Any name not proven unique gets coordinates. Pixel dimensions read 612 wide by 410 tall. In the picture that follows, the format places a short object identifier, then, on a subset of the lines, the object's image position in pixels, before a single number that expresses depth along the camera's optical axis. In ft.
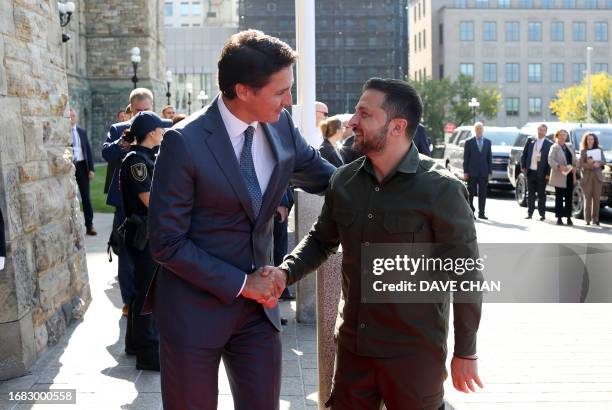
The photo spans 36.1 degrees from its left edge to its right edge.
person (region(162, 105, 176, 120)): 40.93
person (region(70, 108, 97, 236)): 48.26
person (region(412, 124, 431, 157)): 45.92
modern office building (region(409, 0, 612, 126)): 327.67
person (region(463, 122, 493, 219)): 66.54
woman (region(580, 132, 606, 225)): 59.31
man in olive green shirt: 10.81
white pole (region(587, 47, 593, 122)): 187.03
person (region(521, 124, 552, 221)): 64.08
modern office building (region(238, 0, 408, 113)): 340.80
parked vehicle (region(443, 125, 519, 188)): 88.07
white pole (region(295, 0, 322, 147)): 29.48
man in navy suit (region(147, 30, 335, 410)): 10.80
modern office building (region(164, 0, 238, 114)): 389.95
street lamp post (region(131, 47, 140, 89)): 130.62
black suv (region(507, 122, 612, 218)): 62.29
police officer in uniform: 20.65
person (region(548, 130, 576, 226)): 60.95
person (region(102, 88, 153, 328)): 27.17
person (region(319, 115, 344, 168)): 28.50
